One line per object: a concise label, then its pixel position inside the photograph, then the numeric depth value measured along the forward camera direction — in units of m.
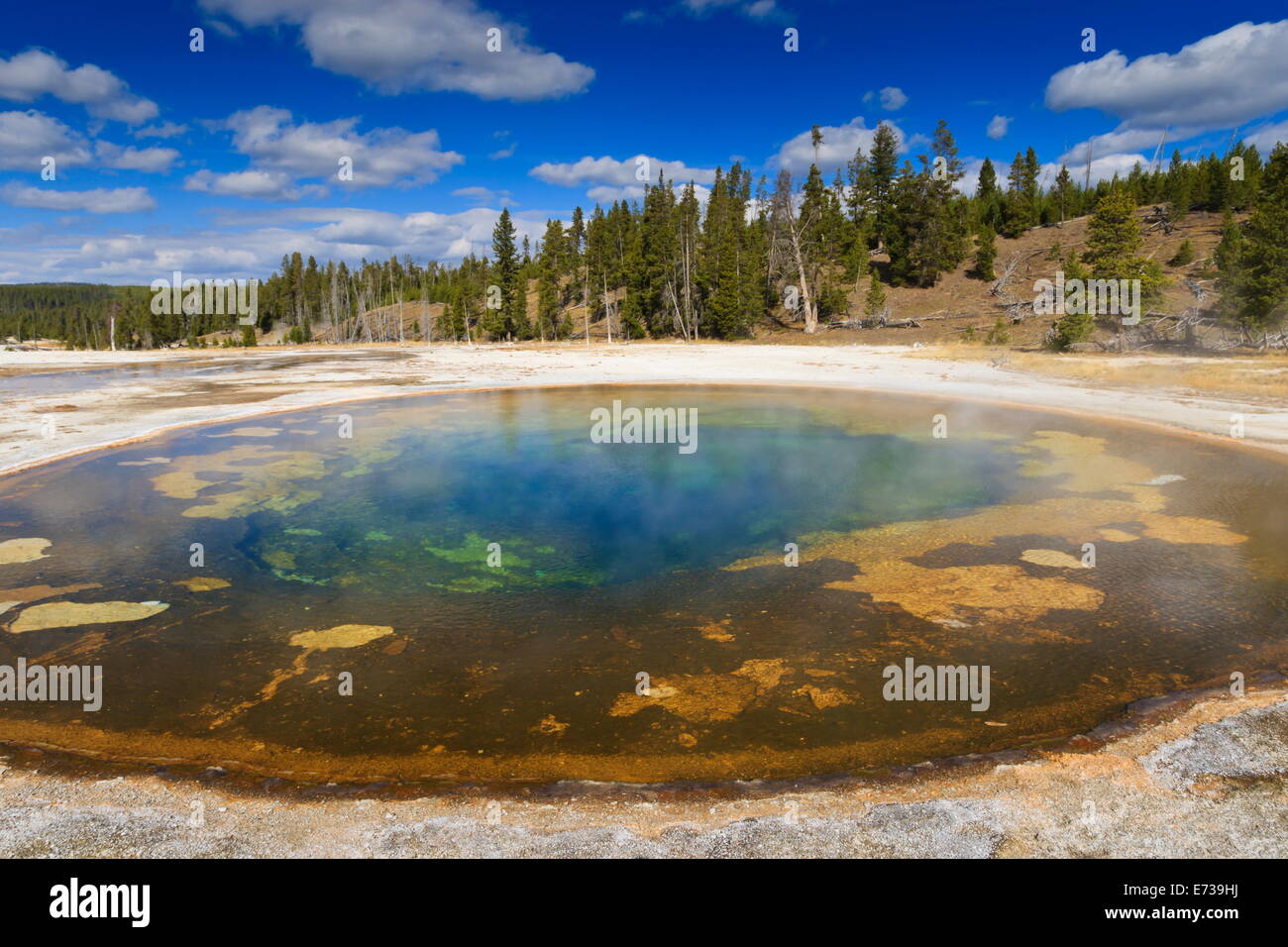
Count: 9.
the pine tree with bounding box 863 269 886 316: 53.94
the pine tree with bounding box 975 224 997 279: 58.31
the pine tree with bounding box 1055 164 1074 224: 75.12
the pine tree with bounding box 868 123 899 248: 69.06
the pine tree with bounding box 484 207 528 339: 73.12
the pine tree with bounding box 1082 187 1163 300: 33.91
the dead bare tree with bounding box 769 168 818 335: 57.78
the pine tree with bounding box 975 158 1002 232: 71.28
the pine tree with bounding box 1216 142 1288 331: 29.56
